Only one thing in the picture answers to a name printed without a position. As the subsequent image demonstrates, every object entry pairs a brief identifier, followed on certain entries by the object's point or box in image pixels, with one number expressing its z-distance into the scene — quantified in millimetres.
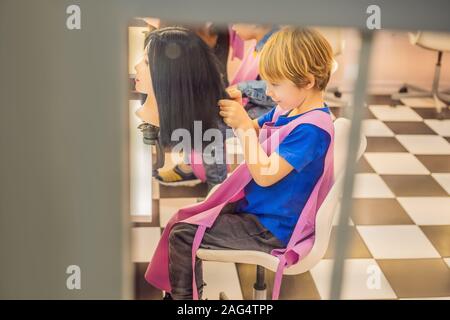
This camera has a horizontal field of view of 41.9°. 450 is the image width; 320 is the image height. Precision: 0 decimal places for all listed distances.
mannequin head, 1124
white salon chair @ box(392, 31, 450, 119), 4498
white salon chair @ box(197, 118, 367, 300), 1294
